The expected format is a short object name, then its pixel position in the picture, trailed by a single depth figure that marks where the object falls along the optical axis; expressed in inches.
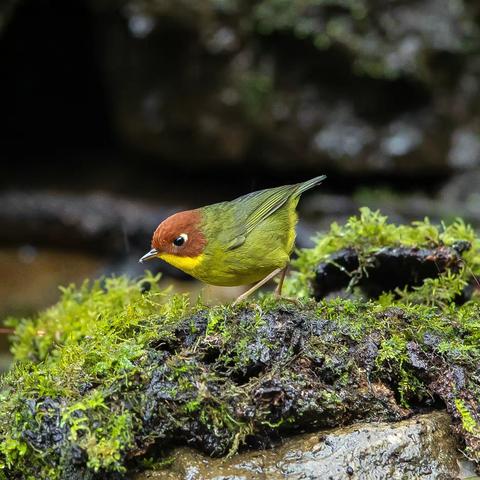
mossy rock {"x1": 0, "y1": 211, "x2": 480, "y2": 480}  209.6
